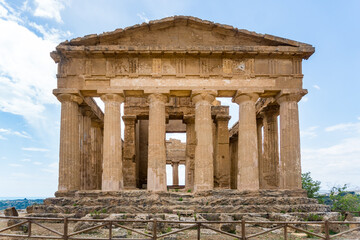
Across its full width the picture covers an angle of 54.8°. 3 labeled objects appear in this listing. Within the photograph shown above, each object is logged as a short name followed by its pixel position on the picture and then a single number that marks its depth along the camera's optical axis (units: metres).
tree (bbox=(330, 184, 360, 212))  27.68
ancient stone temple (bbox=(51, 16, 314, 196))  17.66
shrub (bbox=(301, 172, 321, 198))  27.03
